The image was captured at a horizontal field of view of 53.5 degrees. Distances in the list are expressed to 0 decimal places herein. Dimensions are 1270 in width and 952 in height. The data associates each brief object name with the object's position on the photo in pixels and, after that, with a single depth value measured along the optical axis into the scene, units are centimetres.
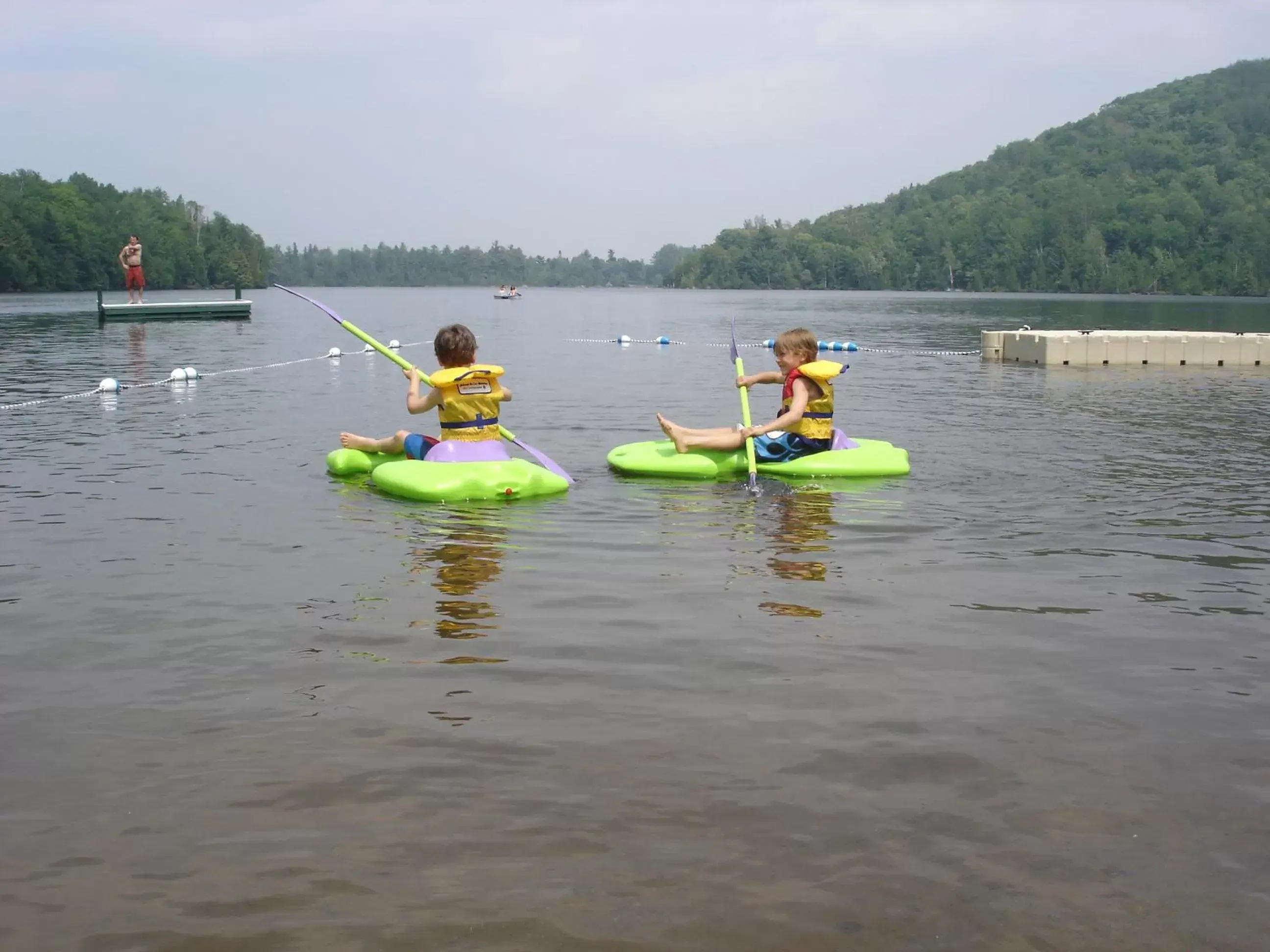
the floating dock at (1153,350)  2581
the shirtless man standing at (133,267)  3653
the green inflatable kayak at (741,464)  1098
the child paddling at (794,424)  1102
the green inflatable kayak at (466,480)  986
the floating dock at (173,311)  3872
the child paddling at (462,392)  1022
